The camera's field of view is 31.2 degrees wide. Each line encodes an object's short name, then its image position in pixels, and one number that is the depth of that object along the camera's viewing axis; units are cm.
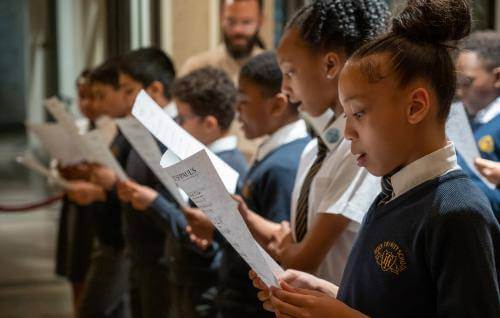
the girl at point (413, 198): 132
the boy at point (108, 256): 361
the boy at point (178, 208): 277
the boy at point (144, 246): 307
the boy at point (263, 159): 229
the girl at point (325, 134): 189
